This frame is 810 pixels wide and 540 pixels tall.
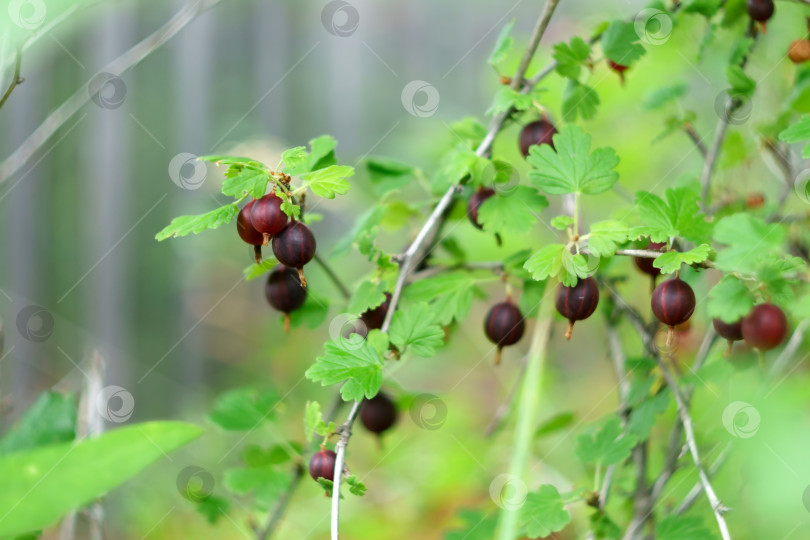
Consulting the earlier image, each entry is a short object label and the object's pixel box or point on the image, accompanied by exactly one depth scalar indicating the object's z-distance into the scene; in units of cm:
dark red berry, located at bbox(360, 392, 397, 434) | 93
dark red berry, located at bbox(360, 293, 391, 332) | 89
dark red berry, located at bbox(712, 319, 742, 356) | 85
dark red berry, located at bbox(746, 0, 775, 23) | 90
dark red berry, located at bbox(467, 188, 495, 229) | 90
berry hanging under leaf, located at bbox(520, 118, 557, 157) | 90
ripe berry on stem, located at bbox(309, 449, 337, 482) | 84
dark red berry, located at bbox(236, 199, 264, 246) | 85
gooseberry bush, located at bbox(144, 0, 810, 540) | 84
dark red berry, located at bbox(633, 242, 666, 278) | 87
